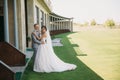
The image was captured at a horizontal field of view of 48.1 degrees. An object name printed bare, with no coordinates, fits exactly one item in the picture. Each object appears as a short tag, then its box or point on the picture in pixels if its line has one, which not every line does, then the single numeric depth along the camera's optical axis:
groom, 4.99
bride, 4.67
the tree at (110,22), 68.83
